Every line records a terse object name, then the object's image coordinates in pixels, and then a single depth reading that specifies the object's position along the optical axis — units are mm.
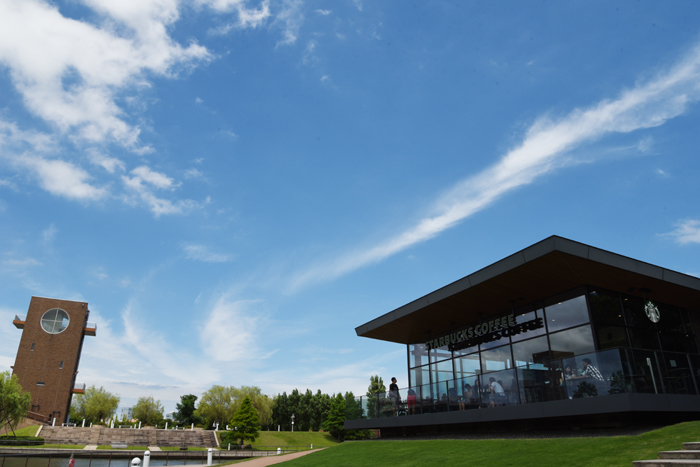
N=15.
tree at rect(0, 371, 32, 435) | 38438
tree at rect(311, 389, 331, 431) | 75938
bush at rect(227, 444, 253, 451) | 43188
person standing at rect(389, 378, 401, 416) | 20750
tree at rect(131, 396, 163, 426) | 77375
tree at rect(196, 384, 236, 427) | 68938
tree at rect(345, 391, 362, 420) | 23016
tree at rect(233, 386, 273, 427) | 68312
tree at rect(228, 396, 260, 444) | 48969
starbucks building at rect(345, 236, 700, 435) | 12484
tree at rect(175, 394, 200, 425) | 87294
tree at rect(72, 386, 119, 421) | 70250
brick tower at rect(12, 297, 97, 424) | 58844
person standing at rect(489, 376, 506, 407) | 15142
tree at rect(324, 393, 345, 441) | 59100
